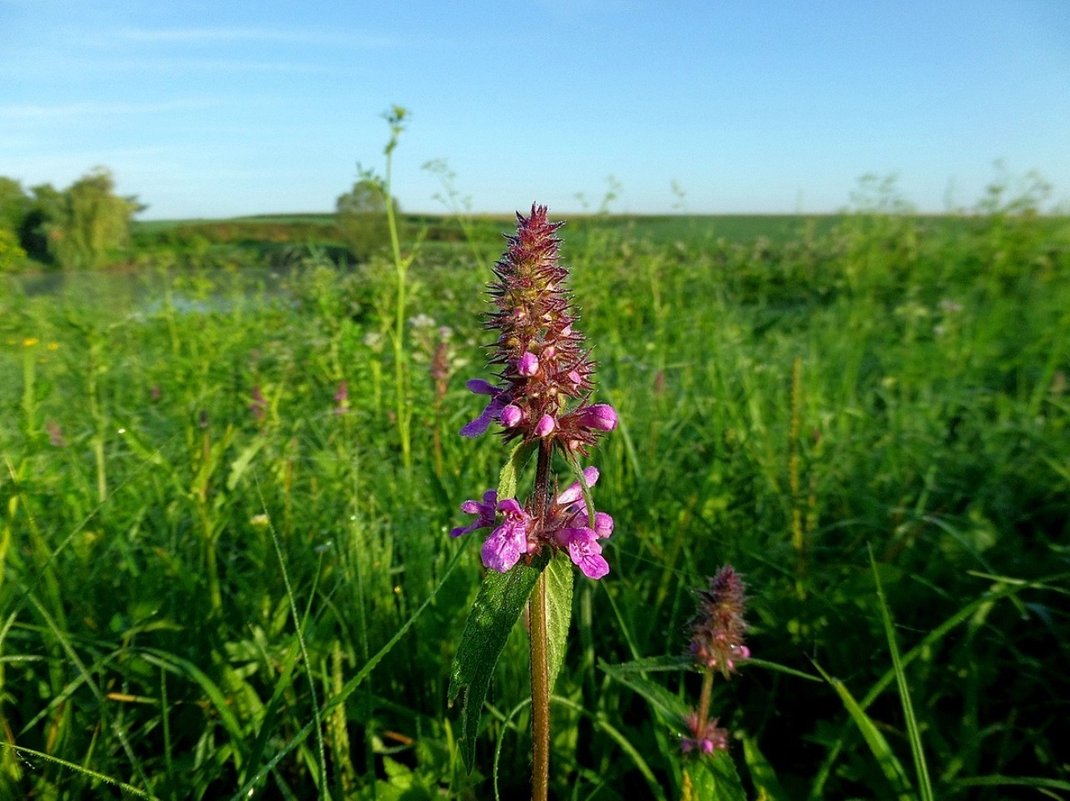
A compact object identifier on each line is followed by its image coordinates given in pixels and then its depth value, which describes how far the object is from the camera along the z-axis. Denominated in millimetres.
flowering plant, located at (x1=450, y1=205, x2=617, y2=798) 182
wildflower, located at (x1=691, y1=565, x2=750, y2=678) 263
